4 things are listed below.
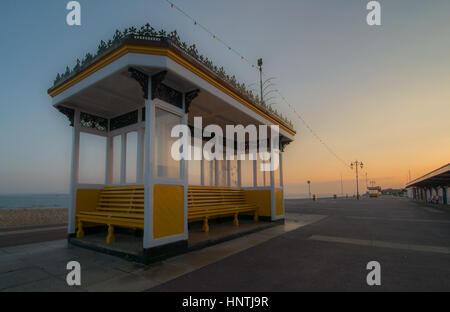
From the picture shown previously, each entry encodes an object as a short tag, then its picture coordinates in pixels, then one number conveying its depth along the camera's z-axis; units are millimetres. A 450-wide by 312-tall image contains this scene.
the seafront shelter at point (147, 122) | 4543
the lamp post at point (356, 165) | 43312
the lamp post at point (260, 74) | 13586
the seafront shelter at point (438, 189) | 17228
